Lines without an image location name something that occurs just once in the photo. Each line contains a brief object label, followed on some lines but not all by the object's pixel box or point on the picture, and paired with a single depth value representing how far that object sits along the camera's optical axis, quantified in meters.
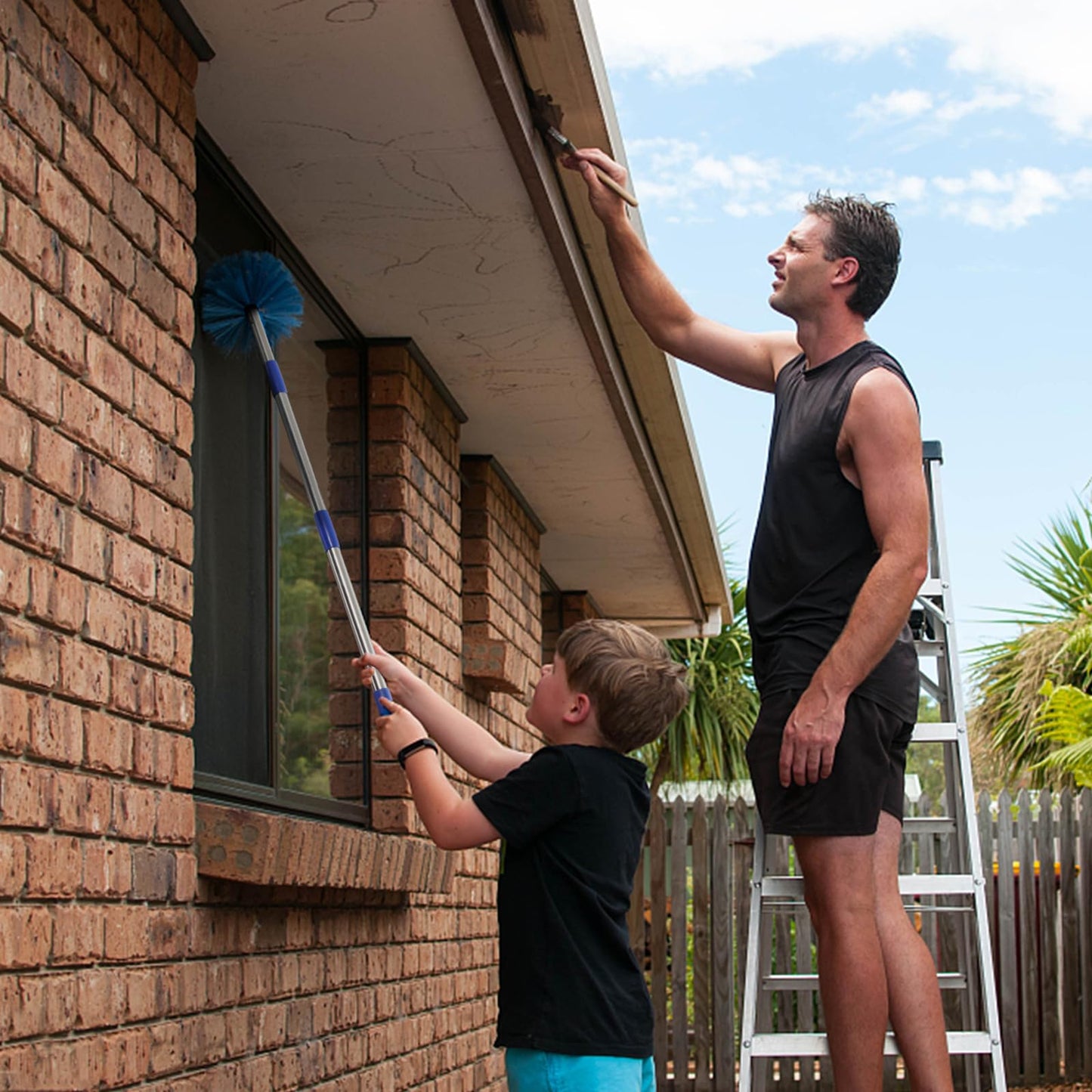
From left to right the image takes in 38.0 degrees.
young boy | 2.62
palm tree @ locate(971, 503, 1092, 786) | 12.70
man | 2.87
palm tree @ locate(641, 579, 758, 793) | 17.33
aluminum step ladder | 3.24
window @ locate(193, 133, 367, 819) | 3.61
